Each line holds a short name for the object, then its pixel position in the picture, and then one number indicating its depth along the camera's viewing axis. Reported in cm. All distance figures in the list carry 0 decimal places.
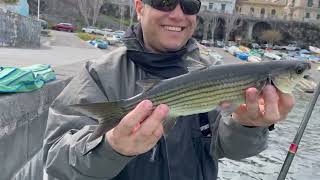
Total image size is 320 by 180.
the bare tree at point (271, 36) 7952
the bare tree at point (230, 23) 7559
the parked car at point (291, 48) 7475
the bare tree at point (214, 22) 7531
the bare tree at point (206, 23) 7487
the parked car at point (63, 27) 5322
